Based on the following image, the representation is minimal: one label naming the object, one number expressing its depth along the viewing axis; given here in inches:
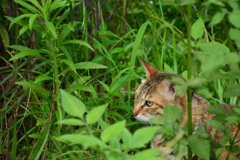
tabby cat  200.8
